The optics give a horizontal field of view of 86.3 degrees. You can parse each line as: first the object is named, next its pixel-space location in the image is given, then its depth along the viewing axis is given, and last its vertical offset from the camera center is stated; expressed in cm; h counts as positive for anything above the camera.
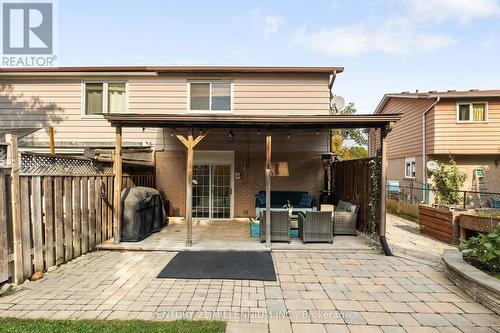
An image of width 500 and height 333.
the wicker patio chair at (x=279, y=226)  651 -156
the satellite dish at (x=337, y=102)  950 +216
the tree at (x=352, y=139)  2342 +227
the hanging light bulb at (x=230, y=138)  907 +83
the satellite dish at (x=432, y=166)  1148 -15
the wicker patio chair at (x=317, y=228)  655 -161
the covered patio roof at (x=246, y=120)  618 +100
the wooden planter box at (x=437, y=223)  684 -168
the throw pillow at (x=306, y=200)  887 -126
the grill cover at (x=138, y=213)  657 -131
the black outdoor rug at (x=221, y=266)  470 -200
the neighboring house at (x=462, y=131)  1189 +142
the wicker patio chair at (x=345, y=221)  729 -162
